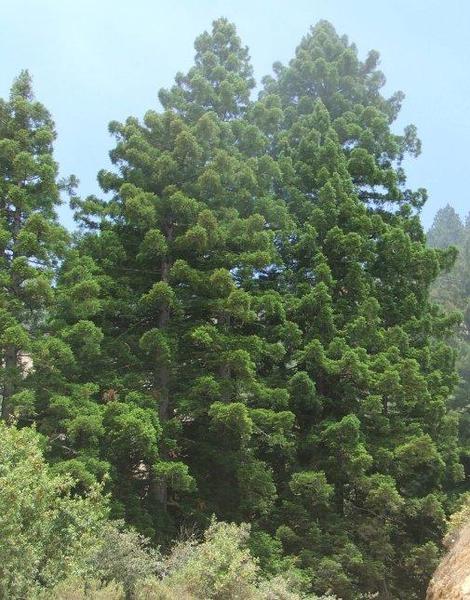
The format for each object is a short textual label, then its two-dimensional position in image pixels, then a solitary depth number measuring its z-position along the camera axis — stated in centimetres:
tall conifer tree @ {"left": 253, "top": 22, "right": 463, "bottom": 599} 1555
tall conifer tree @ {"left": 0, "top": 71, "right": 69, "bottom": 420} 1413
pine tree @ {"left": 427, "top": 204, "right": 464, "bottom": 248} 6681
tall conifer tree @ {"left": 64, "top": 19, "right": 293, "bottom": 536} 1538
